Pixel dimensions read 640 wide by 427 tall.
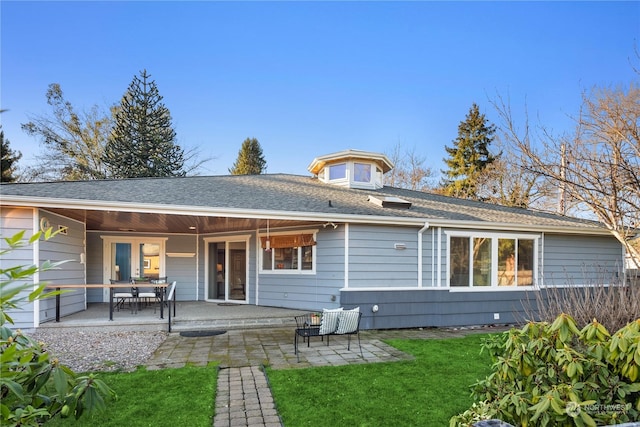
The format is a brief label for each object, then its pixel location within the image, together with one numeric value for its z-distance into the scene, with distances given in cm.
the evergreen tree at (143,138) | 2131
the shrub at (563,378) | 206
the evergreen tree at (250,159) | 3289
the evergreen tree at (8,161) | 1945
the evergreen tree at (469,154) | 2402
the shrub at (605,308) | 462
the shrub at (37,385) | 117
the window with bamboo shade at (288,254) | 923
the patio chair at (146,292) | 932
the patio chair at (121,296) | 919
